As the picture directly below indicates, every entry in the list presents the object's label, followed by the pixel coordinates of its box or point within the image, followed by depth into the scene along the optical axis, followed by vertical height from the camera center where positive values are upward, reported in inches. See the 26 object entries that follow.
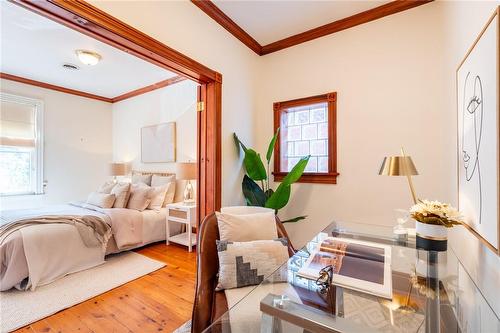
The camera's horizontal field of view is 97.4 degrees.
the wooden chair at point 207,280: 45.6 -27.5
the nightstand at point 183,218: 123.0 -30.5
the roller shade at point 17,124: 150.3 +29.0
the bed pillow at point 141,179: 161.3 -9.9
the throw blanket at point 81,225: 88.0 -25.8
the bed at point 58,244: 81.9 -34.4
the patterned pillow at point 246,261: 51.8 -23.2
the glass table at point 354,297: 29.9 -20.5
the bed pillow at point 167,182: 146.8 -11.9
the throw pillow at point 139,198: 133.5 -19.8
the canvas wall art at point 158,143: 159.0 +17.2
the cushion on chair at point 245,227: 59.8 -17.1
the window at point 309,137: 94.7 +14.1
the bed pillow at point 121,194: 132.6 -17.3
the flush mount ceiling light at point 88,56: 115.9 +58.2
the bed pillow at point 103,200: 130.4 -20.9
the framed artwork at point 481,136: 33.3 +5.6
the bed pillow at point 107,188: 148.3 -15.1
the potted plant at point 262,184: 88.0 -7.7
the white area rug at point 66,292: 69.2 -47.0
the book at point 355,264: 36.6 -19.5
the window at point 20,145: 150.8 +14.5
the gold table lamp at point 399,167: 58.6 -0.1
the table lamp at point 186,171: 127.5 -2.9
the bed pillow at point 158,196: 141.2 -19.6
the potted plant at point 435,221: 45.4 -11.5
